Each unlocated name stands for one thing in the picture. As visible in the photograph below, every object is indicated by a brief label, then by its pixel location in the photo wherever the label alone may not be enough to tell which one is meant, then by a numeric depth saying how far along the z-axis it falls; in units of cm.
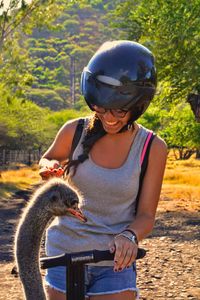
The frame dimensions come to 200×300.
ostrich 243
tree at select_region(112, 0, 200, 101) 1647
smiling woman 268
